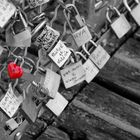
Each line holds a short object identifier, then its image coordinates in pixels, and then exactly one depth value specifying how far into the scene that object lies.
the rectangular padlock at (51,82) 1.28
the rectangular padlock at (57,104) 1.37
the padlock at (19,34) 1.15
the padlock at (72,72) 1.36
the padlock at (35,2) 1.15
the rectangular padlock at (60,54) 1.26
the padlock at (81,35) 1.35
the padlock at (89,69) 1.48
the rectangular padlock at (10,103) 1.16
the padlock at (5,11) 1.10
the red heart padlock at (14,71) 1.15
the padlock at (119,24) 1.57
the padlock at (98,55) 1.50
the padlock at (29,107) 1.25
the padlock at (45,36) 1.21
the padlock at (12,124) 1.29
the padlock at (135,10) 1.62
